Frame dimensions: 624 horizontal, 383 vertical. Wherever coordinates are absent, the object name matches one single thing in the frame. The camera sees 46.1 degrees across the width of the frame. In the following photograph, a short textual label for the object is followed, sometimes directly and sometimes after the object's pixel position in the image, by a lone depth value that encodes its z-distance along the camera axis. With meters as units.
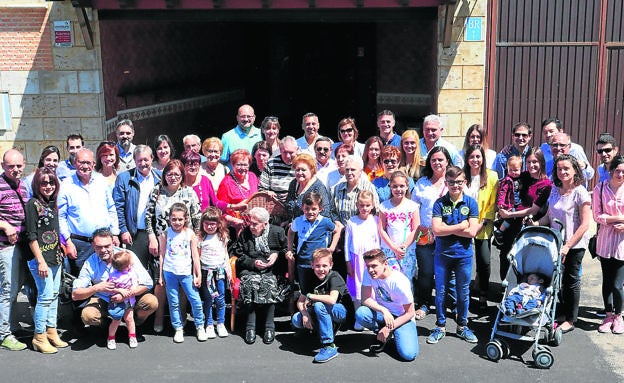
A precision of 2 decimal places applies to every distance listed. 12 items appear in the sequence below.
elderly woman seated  7.16
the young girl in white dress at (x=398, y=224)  7.18
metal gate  10.54
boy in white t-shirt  6.64
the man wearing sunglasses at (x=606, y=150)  7.72
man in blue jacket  7.46
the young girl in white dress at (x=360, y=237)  7.09
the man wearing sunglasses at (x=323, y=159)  7.88
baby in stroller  6.54
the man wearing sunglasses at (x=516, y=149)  8.17
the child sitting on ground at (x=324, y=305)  6.80
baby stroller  6.54
